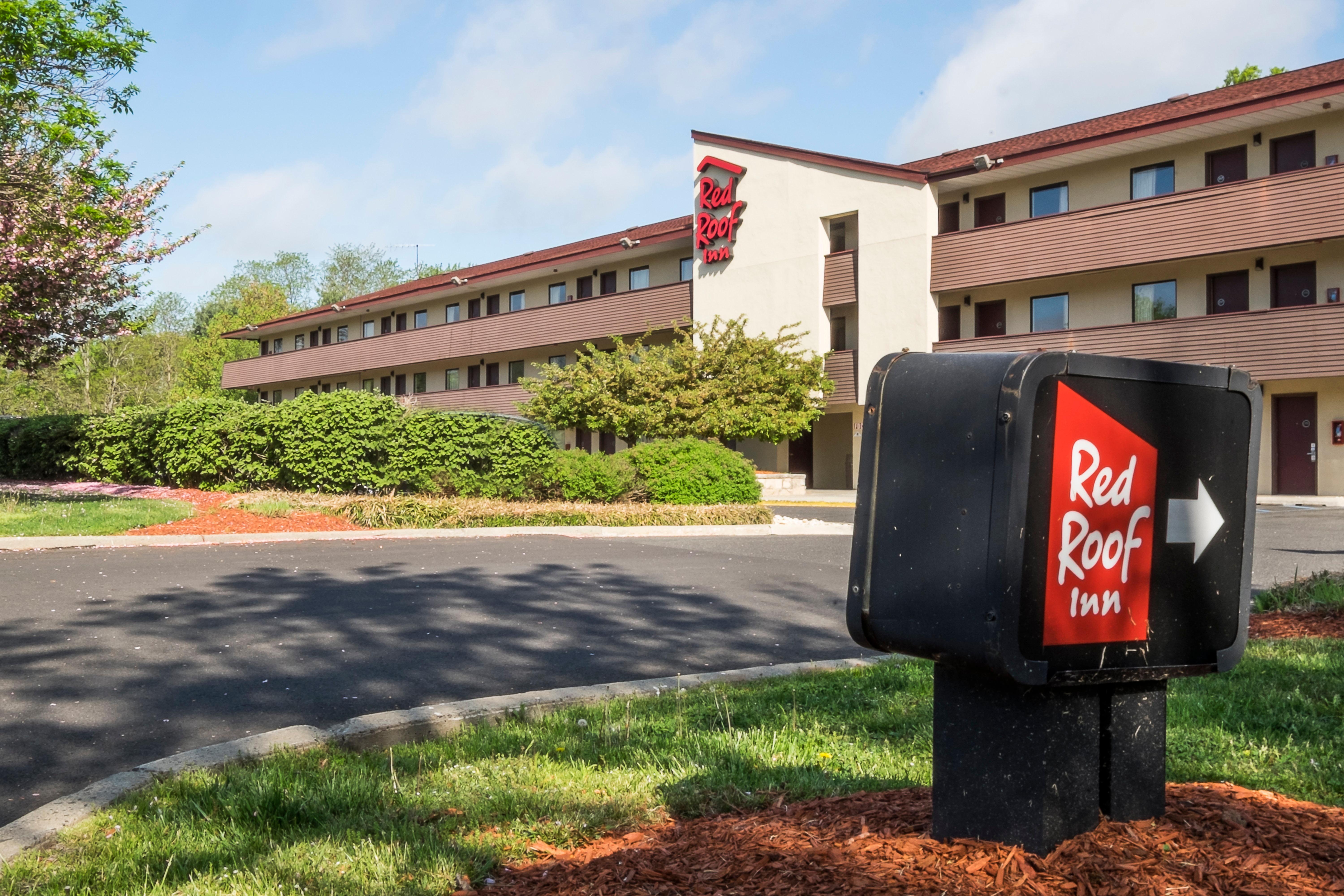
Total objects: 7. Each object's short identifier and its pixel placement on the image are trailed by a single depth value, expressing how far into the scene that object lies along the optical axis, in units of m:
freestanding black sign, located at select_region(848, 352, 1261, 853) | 2.05
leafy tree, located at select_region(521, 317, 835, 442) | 30.58
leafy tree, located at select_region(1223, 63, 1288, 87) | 39.97
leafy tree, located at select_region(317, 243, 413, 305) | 85.62
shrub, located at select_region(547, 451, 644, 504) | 19.97
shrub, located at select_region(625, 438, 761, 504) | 20.34
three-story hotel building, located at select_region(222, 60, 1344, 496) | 25.55
